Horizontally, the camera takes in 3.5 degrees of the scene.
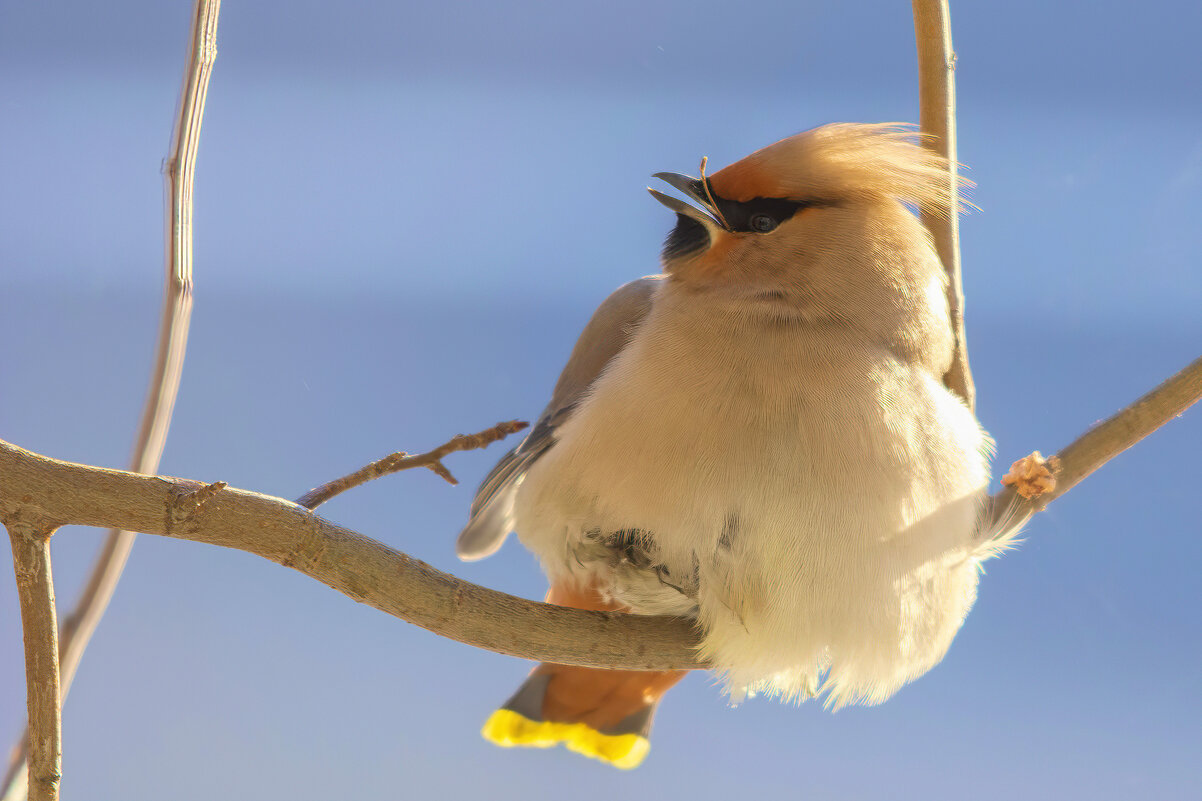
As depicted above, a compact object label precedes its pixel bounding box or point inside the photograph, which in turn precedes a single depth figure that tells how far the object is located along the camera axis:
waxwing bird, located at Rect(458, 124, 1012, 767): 4.06
